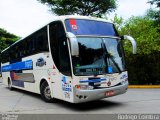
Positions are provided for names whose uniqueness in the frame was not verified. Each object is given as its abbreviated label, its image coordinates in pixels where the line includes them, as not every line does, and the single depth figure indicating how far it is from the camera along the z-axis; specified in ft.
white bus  16.57
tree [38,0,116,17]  49.66
